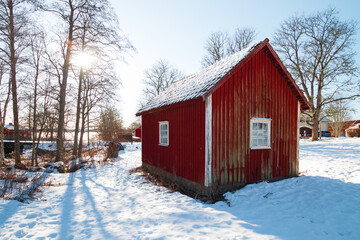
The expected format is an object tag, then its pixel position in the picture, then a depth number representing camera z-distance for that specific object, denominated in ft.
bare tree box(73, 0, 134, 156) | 40.22
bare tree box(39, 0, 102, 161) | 39.40
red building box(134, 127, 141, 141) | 129.90
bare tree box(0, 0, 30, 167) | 33.99
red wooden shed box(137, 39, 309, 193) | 21.02
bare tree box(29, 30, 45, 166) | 43.01
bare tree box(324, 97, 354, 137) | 139.50
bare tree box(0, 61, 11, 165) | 39.73
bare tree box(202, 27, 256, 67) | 87.56
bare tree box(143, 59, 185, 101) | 114.21
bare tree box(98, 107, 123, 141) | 86.02
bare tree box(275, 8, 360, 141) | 67.11
